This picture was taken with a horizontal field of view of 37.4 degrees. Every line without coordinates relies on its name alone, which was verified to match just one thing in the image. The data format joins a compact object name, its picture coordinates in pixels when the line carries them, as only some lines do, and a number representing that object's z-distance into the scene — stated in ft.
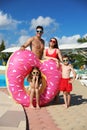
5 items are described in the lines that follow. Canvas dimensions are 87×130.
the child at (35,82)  7.59
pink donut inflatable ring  7.72
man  8.02
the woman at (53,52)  8.04
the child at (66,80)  7.85
